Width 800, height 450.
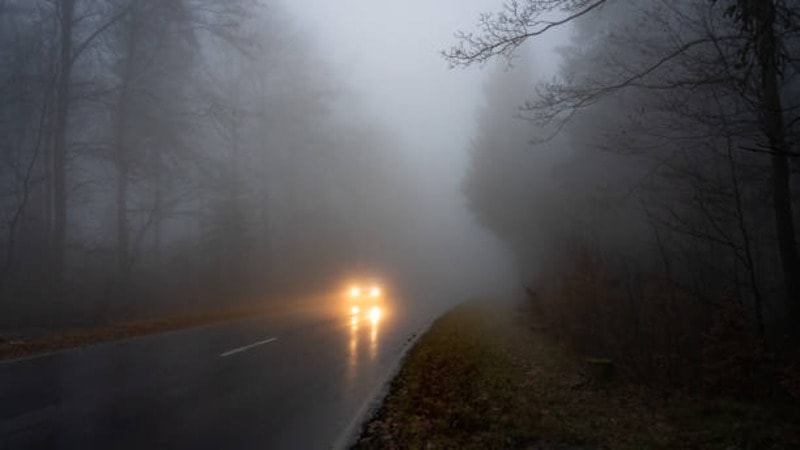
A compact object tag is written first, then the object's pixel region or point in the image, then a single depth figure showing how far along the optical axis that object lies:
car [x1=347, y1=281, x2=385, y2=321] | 26.32
